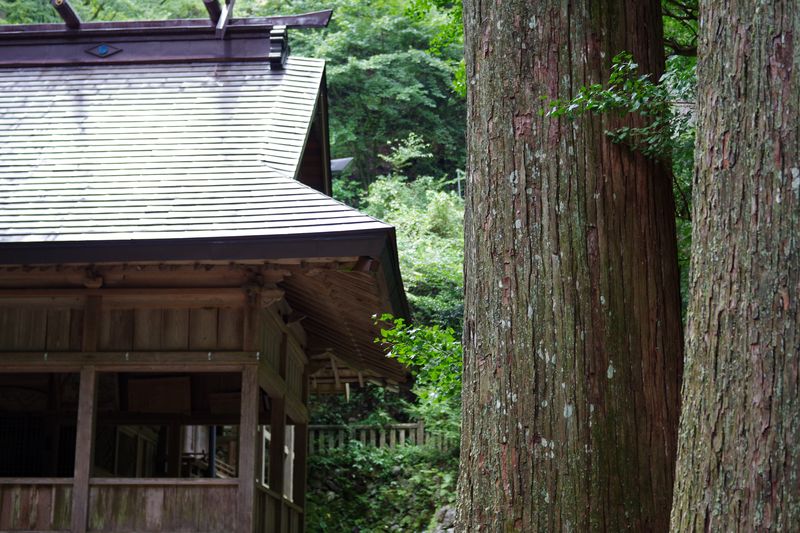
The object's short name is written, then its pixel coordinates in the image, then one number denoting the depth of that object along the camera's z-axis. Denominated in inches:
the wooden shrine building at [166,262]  267.0
